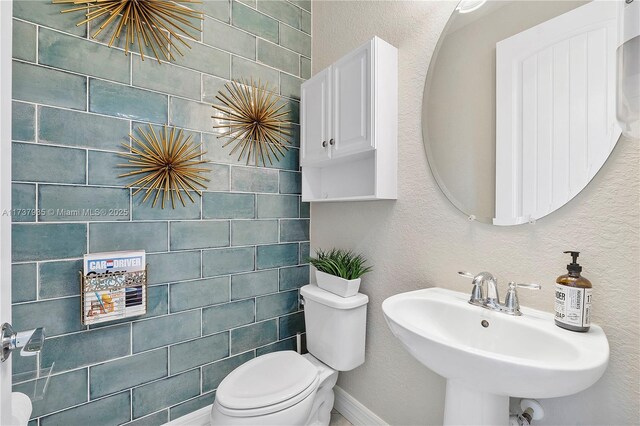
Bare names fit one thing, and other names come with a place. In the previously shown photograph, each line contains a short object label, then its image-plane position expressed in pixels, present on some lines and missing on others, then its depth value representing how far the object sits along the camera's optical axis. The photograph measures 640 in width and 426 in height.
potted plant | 1.47
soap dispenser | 0.79
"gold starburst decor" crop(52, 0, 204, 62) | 1.25
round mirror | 0.86
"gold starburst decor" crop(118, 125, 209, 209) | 1.35
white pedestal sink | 0.68
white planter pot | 1.45
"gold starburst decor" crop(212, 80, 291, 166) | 1.61
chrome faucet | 0.94
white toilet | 1.14
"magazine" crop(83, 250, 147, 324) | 1.21
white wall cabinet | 1.32
